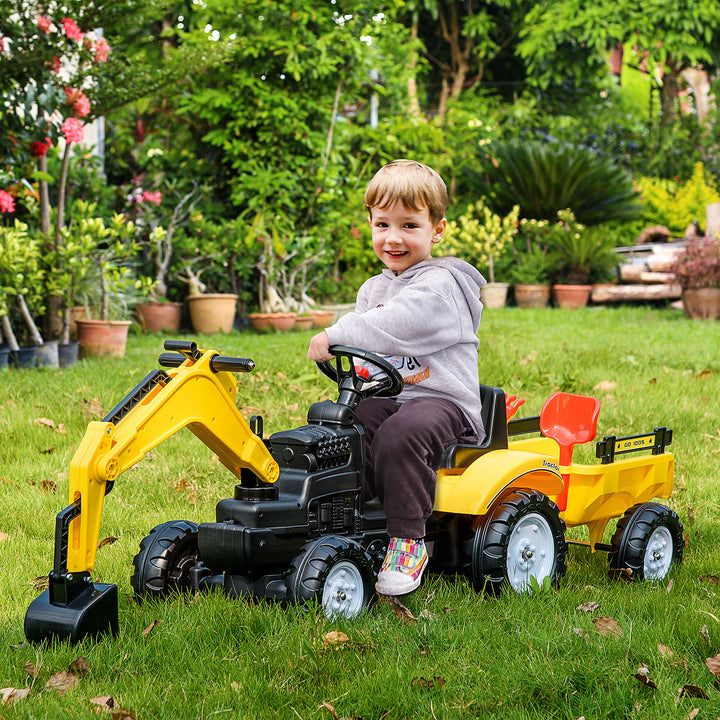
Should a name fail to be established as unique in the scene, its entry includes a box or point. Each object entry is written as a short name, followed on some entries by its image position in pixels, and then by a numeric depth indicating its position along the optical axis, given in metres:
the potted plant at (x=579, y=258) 13.69
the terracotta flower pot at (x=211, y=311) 10.13
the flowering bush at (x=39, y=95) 7.06
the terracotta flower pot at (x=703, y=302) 11.28
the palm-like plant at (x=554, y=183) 14.34
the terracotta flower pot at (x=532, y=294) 13.80
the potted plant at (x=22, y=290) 6.75
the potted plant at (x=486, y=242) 13.75
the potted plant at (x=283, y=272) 10.26
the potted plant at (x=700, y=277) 11.20
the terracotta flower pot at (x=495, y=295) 13.63
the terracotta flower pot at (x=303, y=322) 10.34
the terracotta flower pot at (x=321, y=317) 10.64
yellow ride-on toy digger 2.36
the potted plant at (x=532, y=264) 13.84
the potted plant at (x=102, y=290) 7.59
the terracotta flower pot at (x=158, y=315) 10.05
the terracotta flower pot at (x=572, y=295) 13.64
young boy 2.76
